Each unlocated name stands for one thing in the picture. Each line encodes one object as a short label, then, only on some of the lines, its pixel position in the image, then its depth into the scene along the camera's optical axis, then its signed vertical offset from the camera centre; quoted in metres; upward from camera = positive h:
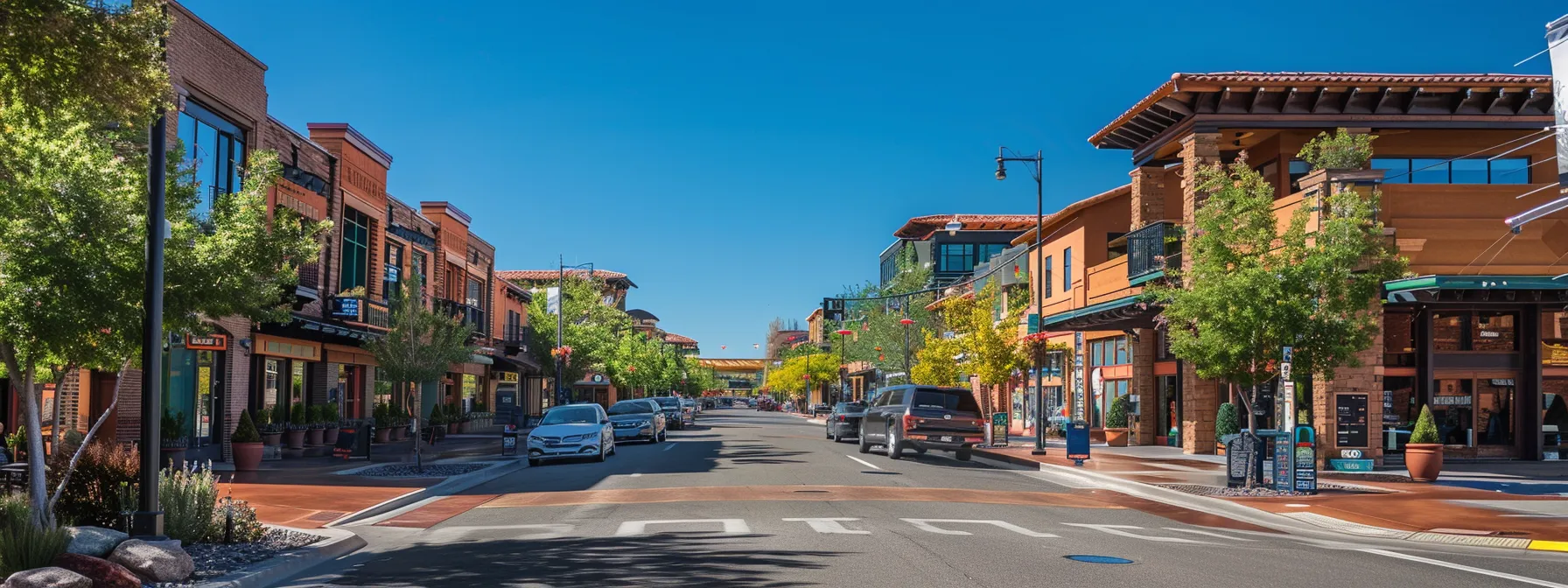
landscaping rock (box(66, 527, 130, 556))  10.74 -1.67
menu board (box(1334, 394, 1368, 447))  26.55 -1.14
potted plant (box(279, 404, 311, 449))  32.38 -1.99
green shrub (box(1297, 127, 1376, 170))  25.66 +4.38
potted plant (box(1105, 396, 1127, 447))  37.94 -1.93
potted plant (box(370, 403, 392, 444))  39.06 -2.18
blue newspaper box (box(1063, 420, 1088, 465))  28.86 -1.87
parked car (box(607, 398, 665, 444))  39.06 -2.01
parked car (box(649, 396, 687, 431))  57.91 -2.56
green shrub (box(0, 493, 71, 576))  10.02 -1.61
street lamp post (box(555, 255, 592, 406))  53.12 +0.12
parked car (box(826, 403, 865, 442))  42.91 -2.22
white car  29.55 -1.96
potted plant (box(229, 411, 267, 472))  23.72 -1.84
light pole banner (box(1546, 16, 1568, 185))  17.03 +4.12
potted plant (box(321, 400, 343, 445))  35.34 -1.99
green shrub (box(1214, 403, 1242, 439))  31.00 -1.43
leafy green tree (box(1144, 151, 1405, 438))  21.64 +1.29
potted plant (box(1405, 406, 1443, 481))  23.23 -1.62
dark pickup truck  30.08 -1.48
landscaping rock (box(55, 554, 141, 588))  9.84 -1.75
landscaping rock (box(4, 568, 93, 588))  9.32 -1.73
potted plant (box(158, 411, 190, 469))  24.16 -1.60
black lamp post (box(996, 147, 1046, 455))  32.94 +4.11
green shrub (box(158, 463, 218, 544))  12.54 -1.57
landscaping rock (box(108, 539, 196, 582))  10.45 -1.77
